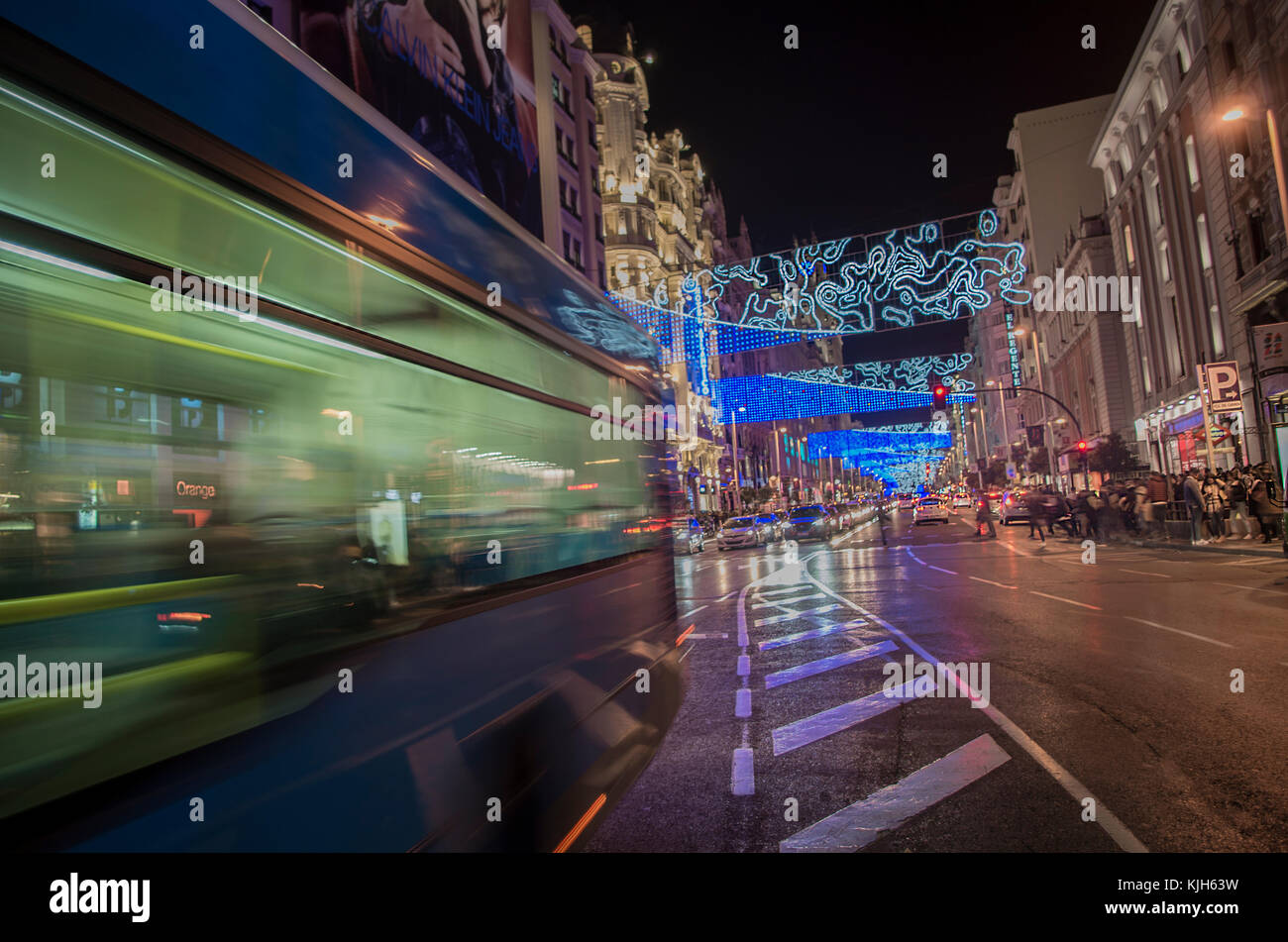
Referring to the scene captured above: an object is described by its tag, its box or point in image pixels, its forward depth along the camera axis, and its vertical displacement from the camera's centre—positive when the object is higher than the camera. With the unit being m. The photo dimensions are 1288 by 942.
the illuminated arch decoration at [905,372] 40.27 +6.13
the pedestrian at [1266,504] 20.55 -0.91
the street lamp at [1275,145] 18.21 +7.61
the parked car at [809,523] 40.19 -1.15
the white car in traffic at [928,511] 47.19 -1.20
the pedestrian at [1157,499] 26.12 -0.76
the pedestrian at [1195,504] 22.41 -0.85
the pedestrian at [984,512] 34.03 -1.04
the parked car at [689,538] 40.50 -1.57
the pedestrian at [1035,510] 31.51 -1.01
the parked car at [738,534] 39.62 -1.46
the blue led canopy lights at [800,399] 56.44 +7.04
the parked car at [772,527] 41.97 -1.30
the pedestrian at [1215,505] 22.64 -0.93
